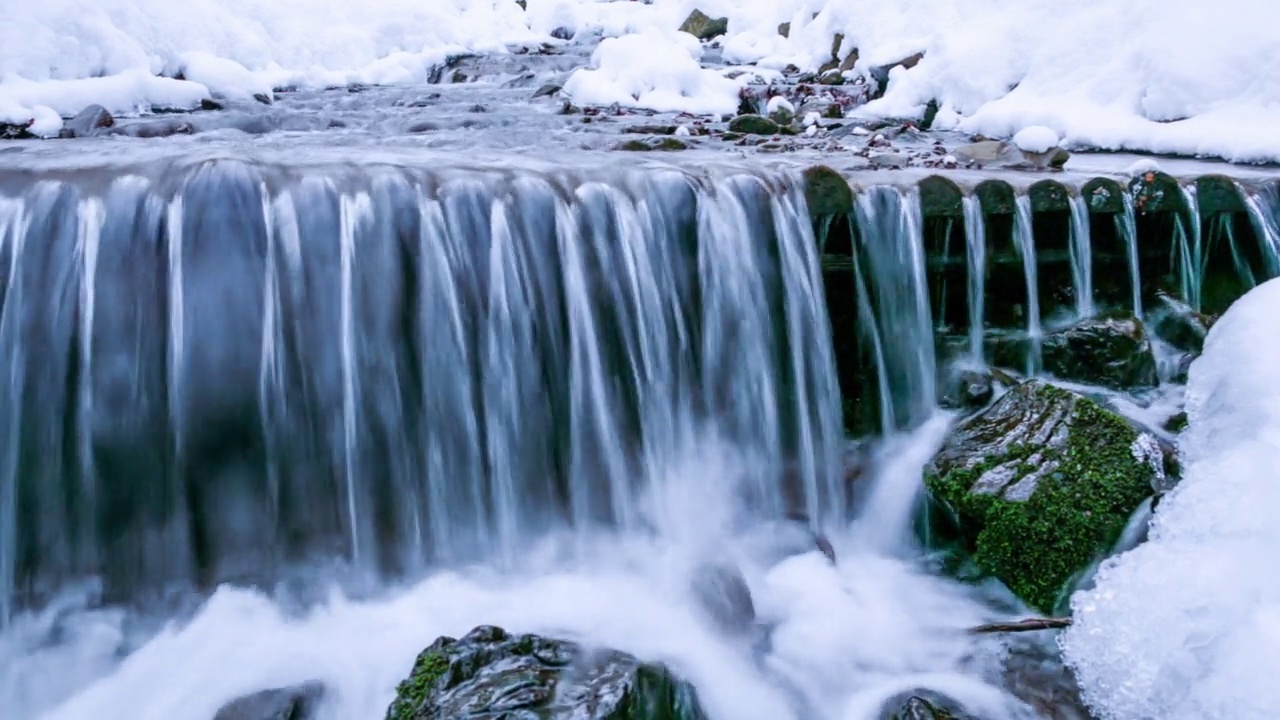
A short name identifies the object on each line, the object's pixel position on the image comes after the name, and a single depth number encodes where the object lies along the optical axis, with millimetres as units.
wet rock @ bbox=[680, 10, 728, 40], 19875
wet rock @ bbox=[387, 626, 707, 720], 2449
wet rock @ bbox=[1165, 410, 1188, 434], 3846
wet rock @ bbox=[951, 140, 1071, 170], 6004
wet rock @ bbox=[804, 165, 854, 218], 4625
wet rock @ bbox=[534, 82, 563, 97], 12234
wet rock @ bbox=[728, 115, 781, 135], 8062
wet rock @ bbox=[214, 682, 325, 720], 3090
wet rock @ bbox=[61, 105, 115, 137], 6914
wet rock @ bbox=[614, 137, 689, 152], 6414
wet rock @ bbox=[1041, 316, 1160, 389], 4344
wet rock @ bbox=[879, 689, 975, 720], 2744
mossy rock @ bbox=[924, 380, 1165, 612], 3248
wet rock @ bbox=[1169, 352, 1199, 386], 4492
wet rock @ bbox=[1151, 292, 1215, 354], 4723
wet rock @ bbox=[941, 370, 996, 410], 4492
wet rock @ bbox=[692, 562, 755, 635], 3582
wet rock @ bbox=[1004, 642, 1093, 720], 2867
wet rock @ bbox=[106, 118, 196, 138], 7023
